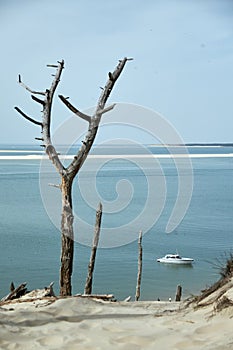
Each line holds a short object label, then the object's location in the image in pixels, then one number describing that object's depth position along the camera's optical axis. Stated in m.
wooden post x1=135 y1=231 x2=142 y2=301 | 23.43
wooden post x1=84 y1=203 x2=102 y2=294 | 18.41
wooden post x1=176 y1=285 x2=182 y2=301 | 19.87
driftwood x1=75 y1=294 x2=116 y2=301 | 12.06
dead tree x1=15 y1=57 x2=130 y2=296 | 15.40
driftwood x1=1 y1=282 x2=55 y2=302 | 12.55
